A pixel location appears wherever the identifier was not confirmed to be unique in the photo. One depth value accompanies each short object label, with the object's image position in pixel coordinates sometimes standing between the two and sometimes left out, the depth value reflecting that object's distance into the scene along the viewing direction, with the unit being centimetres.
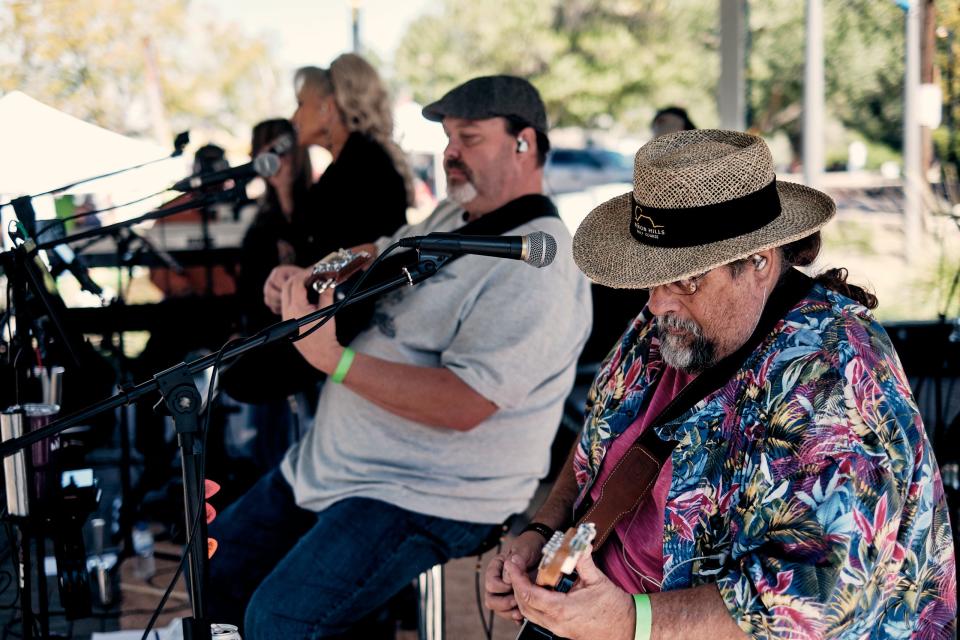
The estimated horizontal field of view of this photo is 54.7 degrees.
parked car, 1445
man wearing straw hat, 138
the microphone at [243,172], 224
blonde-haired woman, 305
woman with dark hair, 398
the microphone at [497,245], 156
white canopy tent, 246
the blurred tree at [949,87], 447
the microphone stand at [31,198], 232
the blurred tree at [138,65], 684
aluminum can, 160
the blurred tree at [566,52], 1149
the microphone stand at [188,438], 145
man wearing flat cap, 226
